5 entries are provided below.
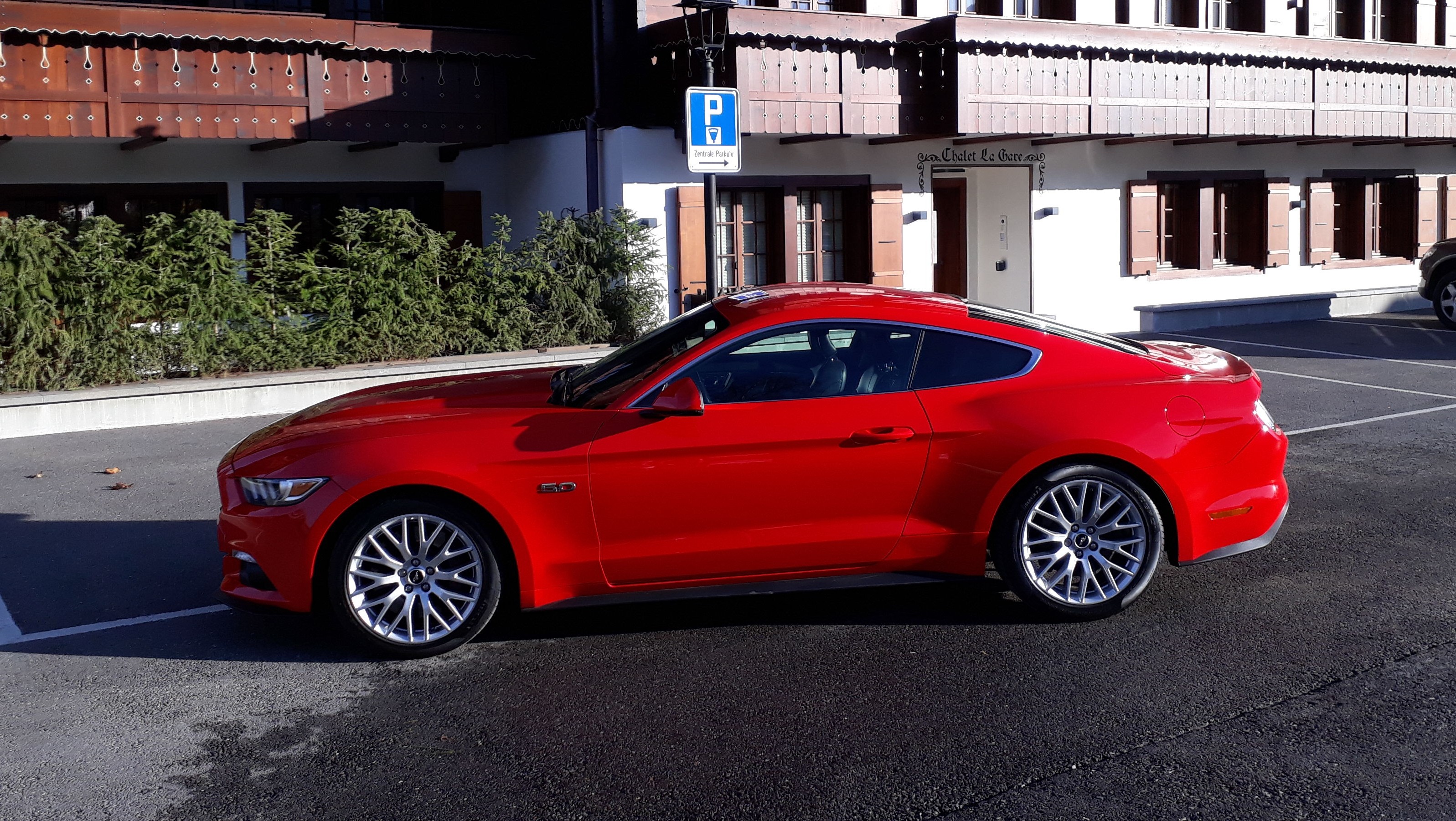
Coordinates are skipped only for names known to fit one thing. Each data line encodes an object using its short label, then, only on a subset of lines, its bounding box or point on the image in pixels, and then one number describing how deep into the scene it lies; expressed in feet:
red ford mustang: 17.42
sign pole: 40.73
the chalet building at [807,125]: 50.60
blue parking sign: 39.60
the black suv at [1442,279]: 61.26
